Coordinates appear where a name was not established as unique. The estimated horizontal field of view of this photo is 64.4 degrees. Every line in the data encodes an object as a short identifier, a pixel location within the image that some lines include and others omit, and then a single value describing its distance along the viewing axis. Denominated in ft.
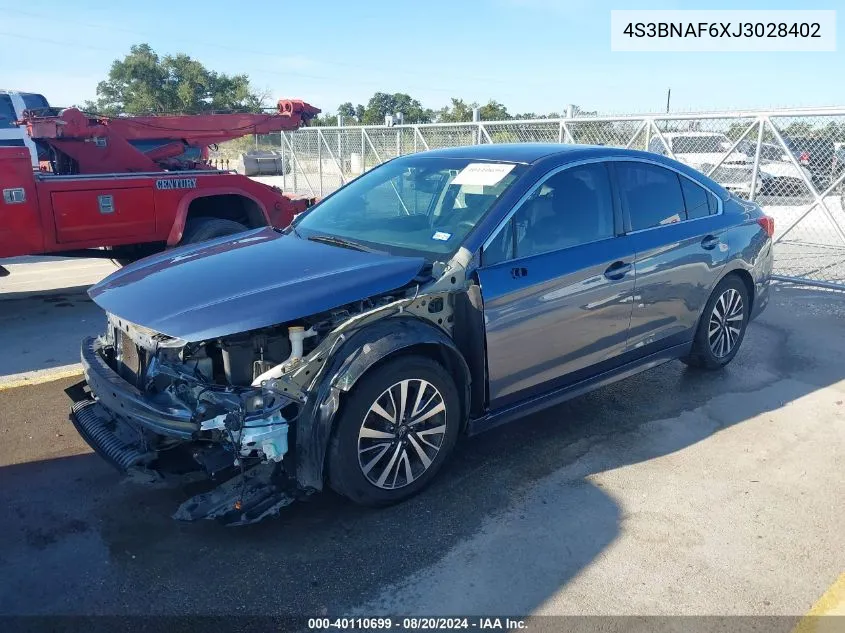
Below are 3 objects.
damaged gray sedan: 10.05
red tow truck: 22.02
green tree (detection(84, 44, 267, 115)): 161.48
